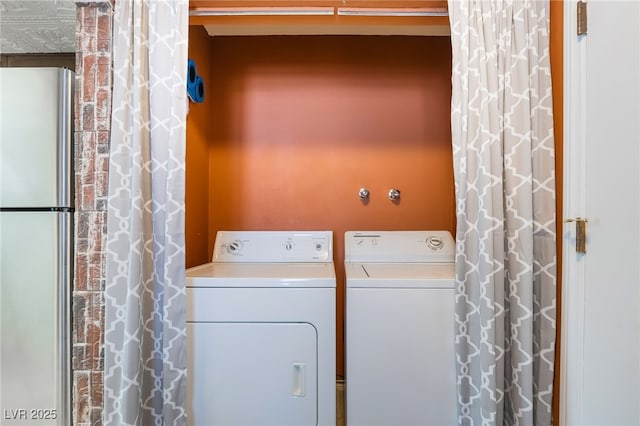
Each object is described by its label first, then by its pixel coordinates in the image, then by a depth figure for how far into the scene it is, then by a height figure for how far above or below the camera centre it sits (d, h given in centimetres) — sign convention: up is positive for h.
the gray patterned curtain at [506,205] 120 +4
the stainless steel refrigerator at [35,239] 136 -12
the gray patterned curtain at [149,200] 122 +6
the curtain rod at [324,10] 138 +98
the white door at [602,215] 96 +0
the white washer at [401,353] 128 -62
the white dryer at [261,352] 130 -63
